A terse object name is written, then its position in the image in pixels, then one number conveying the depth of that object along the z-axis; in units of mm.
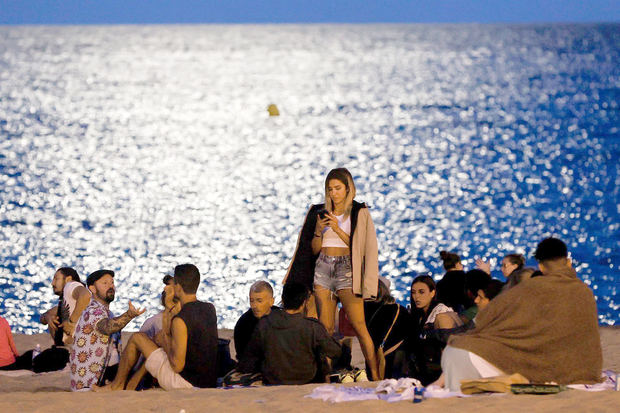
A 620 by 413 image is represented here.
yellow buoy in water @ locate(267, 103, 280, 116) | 163270
